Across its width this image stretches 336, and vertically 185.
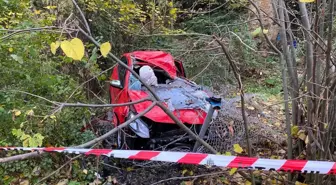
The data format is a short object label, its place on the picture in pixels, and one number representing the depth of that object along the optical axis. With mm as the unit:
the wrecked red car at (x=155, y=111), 4145
